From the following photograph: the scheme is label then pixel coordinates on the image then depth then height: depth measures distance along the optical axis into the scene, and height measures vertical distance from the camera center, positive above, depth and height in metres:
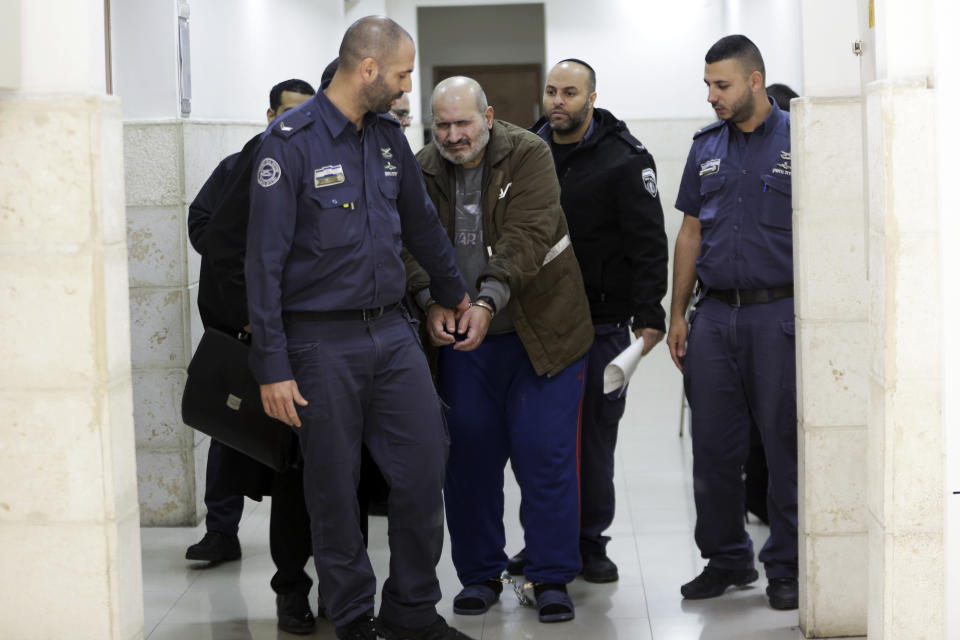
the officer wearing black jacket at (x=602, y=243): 3.98 +0.17
